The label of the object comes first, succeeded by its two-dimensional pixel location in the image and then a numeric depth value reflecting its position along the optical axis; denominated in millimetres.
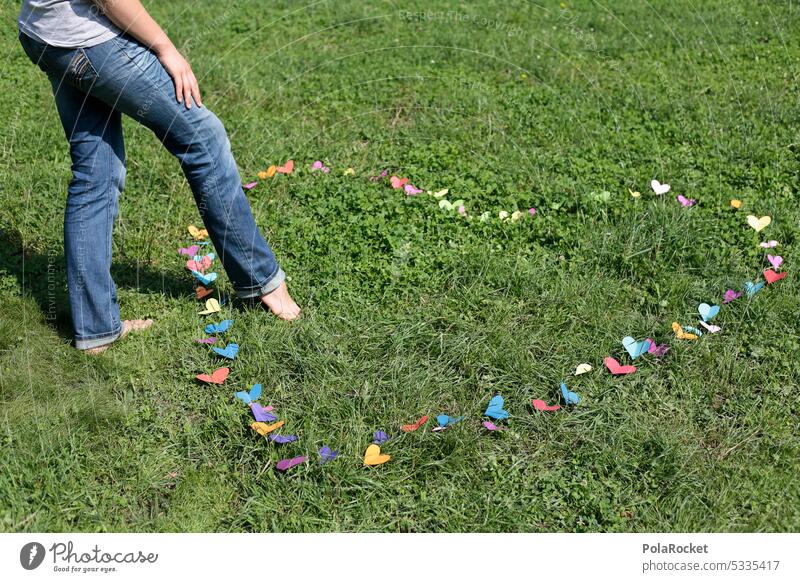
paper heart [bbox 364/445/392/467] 2615
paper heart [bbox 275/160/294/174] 4242
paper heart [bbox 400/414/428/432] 2730
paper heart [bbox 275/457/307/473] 2604
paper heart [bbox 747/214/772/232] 3598
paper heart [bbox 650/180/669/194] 3838
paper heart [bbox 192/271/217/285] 3449
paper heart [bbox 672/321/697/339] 3053
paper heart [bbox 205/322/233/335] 3184
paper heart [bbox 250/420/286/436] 2707
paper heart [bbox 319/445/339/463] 2629
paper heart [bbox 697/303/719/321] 3148
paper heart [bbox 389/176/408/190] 4074
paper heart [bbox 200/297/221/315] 3293
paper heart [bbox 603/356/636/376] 2932
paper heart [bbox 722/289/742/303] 3203
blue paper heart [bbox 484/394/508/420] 2789
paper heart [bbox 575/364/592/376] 2947
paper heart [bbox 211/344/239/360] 3041
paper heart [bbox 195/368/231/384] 2939
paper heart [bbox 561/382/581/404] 2826
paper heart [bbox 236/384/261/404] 2875
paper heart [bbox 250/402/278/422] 2781
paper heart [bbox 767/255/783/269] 3369
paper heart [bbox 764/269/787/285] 3281
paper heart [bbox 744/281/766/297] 3208
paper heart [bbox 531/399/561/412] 2799
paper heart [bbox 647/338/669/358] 2990
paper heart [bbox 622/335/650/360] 2994
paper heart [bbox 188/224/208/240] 3832
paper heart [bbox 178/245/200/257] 3689
